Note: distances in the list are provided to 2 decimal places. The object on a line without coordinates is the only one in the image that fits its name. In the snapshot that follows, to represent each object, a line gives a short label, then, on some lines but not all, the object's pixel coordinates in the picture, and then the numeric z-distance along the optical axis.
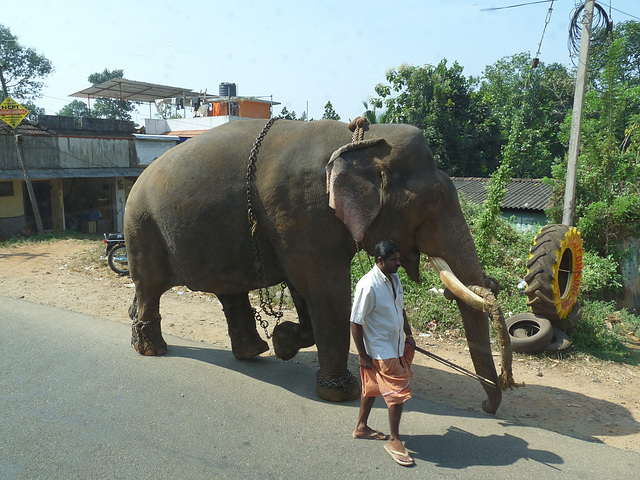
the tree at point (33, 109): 40.03
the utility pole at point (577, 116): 9.45
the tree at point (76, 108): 61.80
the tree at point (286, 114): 30.80
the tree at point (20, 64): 36.19
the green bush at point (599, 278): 8.79
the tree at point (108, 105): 51.62
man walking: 3.56
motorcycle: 10.97
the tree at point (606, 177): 9.70
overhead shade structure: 23.12
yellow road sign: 14.50
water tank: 33.34
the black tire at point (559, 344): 6.30
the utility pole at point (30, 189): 15.00
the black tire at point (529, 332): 6.19
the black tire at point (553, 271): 6.39
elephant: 4.23
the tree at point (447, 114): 20.03
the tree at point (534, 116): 21.06
